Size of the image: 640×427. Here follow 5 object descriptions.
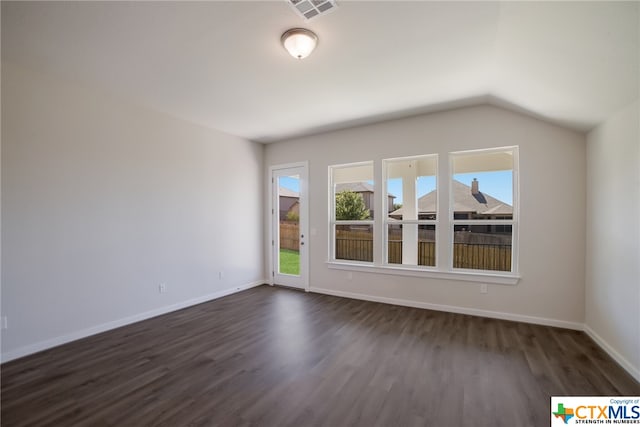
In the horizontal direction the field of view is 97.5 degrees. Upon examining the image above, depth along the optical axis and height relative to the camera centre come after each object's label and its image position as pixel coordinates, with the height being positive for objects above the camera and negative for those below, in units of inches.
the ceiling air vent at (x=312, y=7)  78.0 +58.0
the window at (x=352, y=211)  192.2 -0.3
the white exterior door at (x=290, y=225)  213.5 -11.5
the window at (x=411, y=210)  170.7 +0.3
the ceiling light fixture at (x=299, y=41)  90.2 +55.9
